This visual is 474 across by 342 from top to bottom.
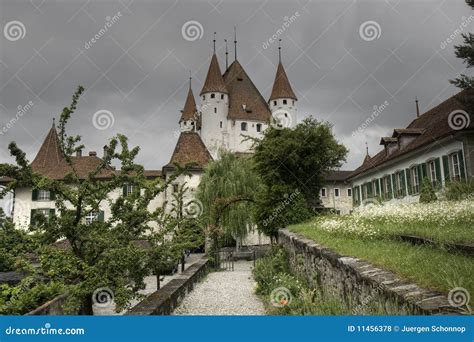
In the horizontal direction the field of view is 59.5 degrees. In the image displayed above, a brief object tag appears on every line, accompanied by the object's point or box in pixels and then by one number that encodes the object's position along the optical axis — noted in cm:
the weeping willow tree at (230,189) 2598
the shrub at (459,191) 1161
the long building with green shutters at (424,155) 1748
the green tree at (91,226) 564
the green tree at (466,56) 1321
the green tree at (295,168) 1798
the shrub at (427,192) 1675
